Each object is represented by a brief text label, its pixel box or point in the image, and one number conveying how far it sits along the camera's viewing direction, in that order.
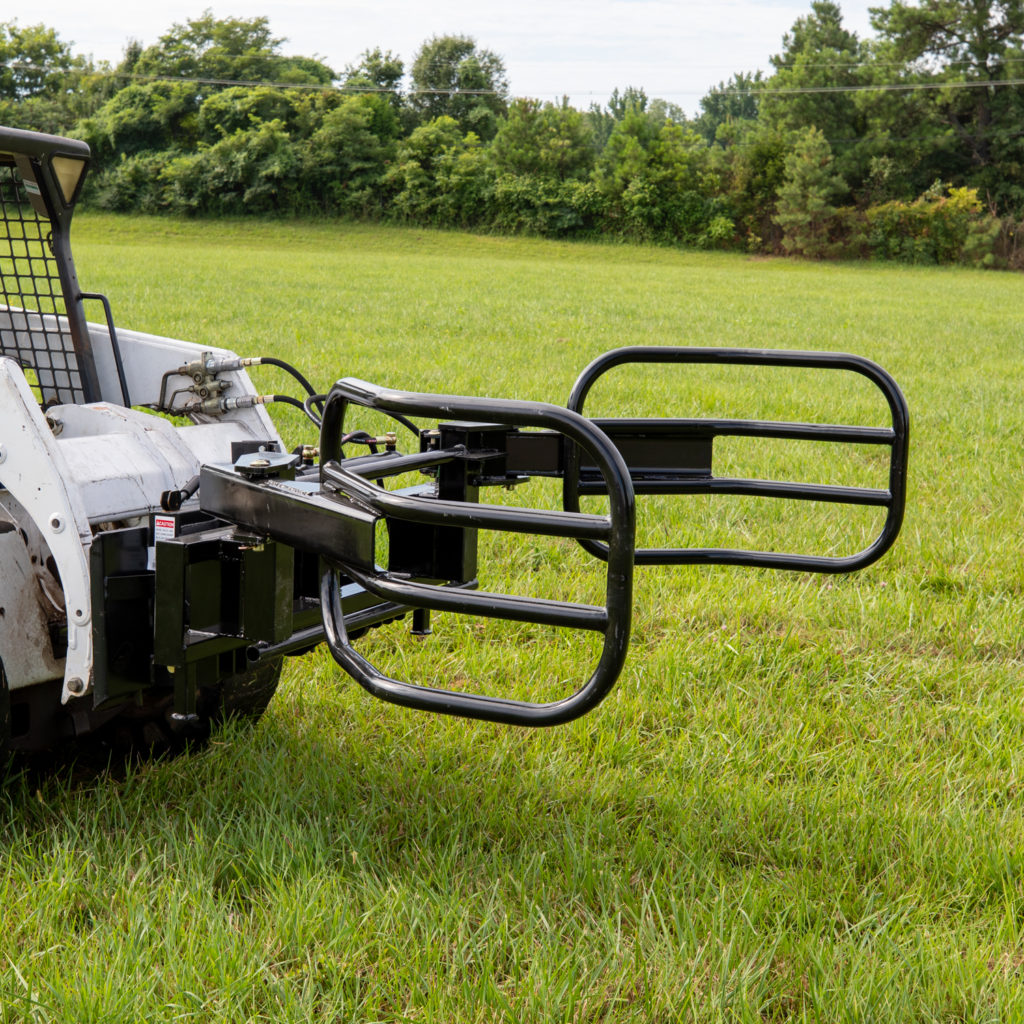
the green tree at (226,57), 64.06
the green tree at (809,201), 44.78
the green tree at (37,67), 66.44
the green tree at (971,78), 50.22
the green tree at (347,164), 48.66
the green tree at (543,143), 50.97
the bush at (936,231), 42.44
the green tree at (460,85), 65.06
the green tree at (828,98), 51.41
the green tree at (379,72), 68.66
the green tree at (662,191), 47.34
